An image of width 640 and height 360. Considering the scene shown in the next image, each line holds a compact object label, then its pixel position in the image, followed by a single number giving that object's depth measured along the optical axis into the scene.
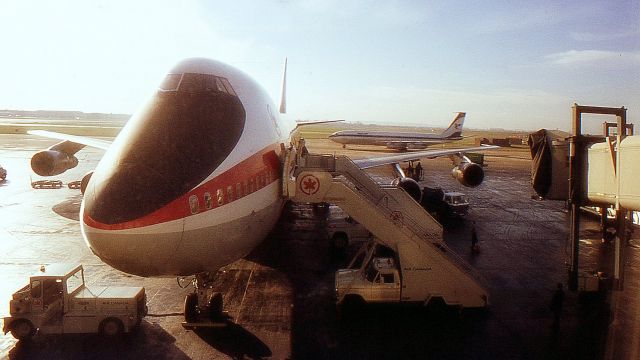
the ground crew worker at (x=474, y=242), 21.44
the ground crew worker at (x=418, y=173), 43.90
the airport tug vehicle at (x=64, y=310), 11.81
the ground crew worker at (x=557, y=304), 13.33
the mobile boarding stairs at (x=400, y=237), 13.60
